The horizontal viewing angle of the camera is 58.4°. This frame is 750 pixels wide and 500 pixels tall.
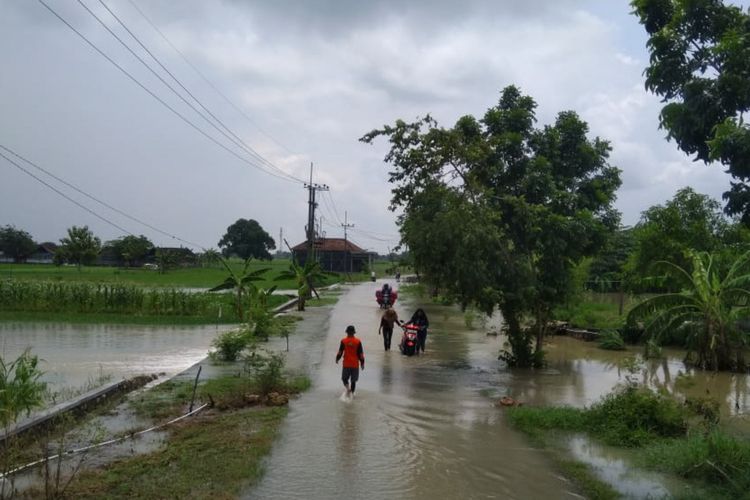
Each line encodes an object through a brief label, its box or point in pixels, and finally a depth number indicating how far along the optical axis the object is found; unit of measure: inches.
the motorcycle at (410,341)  745.6
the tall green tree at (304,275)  1356.5
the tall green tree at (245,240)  5162.4
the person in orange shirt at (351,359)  475.5
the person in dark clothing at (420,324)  759.1
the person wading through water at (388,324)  756.6
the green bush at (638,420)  370.1
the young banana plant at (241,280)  1056.2
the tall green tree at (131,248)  3831.2
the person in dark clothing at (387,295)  1371.8
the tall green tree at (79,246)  3260.3
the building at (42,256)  4838.3
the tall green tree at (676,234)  953.5
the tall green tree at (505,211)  601.3
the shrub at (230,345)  662.5
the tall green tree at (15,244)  4185.5
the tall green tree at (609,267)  1896.5
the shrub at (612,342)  882.8
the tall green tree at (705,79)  230.1
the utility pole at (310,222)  1740.9
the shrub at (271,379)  471.5
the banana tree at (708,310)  660.7
